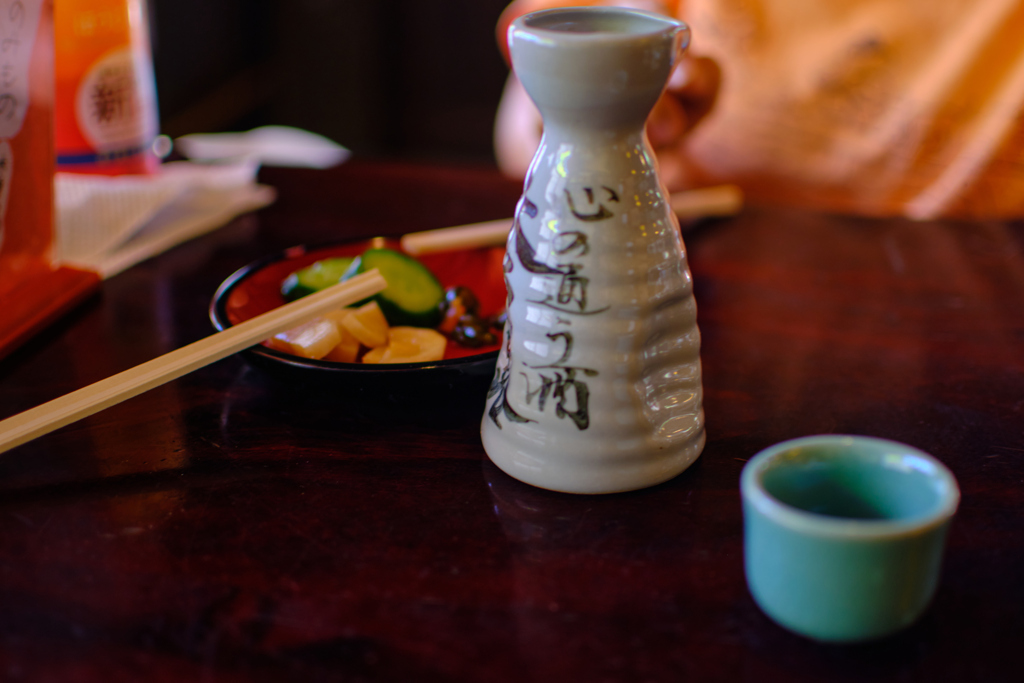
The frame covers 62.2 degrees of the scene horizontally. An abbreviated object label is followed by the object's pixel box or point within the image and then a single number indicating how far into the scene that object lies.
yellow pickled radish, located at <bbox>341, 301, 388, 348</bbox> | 0.61
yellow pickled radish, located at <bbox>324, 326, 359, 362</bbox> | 0.59
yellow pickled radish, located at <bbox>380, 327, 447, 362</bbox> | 0.60
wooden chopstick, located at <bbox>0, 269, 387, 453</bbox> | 0.50
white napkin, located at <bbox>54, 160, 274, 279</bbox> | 0.92
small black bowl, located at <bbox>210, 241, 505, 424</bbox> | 0.53
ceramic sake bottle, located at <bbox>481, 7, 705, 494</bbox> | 0.43
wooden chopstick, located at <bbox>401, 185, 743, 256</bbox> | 0.79
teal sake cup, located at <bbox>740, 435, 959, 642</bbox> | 0.34
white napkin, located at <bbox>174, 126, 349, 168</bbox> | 1.34
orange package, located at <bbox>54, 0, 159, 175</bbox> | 0.93
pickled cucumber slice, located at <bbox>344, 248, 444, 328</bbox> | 0.65
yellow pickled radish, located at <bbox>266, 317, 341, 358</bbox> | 0.58
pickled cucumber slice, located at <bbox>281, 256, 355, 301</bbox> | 0.67
